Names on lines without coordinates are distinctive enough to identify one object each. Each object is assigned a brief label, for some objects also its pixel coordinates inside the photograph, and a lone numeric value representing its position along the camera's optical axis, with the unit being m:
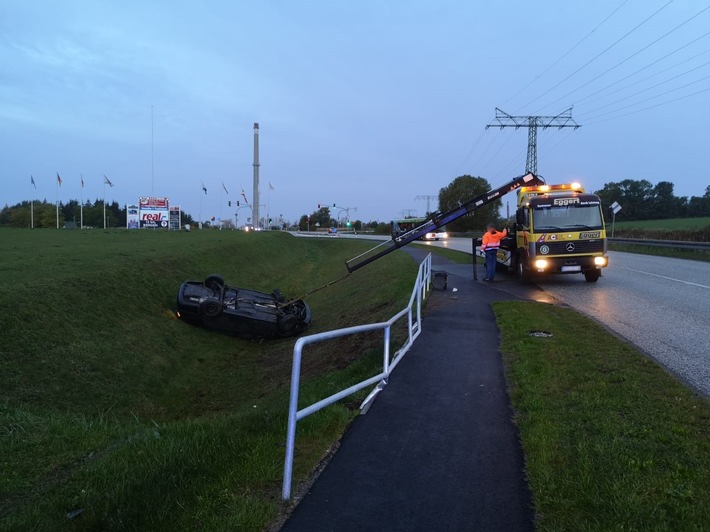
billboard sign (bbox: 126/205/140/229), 77.69
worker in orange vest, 17.56
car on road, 57.96
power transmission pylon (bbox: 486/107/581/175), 43.32
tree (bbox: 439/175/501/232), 84.25
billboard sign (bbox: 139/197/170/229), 77.81
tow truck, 16.22
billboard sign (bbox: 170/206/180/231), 83.99
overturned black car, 15.23
